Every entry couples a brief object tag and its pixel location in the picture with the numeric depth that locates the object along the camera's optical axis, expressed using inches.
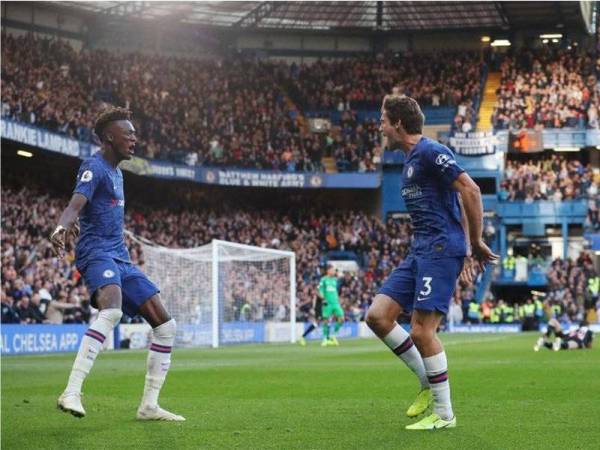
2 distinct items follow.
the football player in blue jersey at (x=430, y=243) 643.5
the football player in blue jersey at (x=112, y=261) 695.1
